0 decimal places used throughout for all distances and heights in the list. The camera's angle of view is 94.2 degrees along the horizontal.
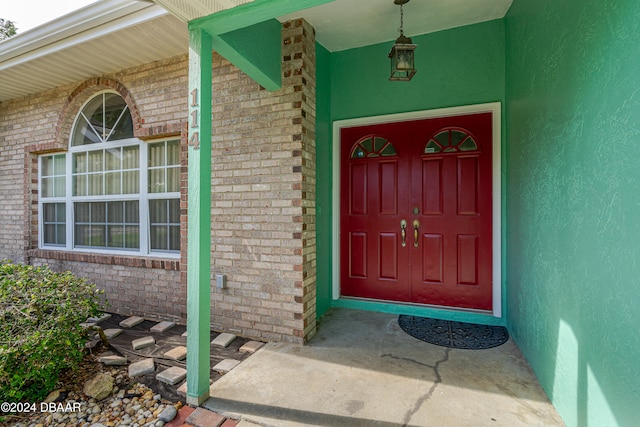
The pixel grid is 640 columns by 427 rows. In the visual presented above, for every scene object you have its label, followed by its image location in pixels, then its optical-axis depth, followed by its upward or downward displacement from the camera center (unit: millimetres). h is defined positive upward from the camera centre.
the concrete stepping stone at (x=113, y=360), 2344 -1174
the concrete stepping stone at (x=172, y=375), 2102 -1180
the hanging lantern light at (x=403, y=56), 2531 +1363
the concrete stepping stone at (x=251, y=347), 2546 -1173
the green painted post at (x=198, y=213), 1879 -2
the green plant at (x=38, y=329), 1839 -795
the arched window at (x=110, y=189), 3453 +305
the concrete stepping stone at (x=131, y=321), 3127 -1172
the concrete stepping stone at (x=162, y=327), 3000 -1171
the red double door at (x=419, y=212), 3021 +7
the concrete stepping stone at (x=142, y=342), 2634 -1171
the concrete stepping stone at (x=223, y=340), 2639 -1154
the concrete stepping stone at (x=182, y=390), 1987 -1201
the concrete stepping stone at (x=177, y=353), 2445 -1187
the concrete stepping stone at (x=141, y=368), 2211 -1180
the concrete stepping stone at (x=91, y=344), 2615 -1177
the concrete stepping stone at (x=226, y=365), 2251 -1183
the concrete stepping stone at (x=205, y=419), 1700 -1206
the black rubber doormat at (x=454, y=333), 2582 -1124
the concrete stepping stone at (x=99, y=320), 3305 -1197
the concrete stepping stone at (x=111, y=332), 2849 -1176
